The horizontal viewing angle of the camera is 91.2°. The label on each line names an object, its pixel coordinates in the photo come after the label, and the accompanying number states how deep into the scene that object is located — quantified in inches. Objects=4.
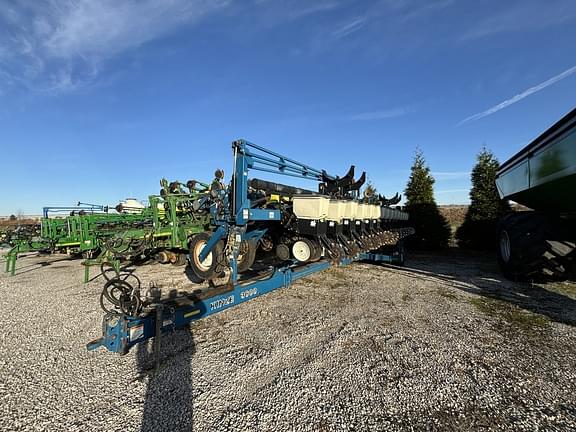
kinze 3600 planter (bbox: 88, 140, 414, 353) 94.8
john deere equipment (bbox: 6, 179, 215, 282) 272.2
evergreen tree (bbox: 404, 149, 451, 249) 474.0
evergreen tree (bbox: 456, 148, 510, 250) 439.8
